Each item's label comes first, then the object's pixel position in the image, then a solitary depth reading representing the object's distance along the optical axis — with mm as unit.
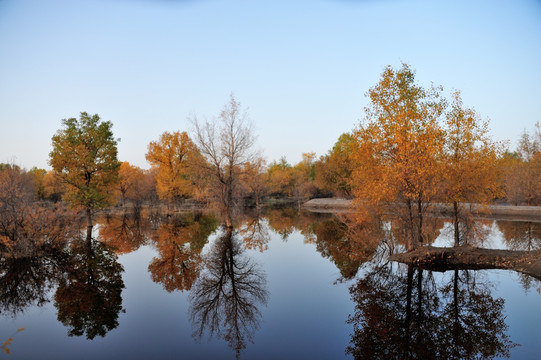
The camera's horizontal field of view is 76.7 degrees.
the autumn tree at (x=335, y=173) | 55825
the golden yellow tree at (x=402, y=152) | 15492
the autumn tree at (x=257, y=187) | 61781
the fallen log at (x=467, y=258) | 15773
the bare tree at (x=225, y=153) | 29062
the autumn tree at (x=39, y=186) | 67688
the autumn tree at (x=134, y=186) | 58312
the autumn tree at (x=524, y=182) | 42081
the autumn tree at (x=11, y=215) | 18833
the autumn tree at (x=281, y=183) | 80562
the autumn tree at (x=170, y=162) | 47312
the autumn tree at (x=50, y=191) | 64625
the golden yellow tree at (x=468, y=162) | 17453
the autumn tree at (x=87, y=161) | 28859
